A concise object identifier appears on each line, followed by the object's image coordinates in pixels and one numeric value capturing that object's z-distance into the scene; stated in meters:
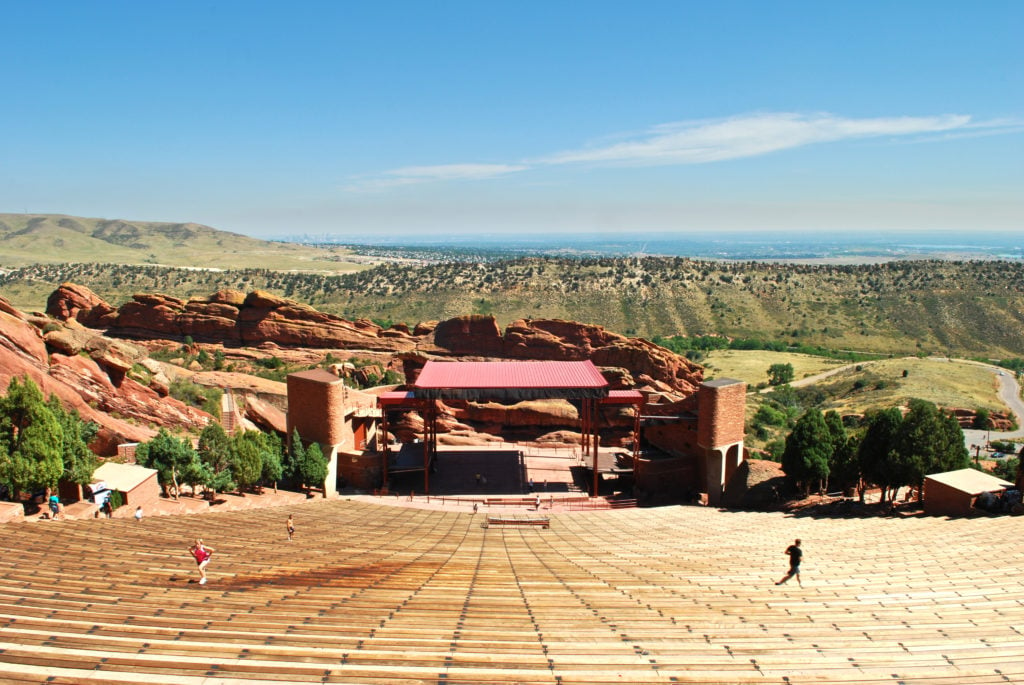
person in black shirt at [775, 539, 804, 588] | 14.05
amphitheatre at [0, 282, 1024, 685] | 8.31
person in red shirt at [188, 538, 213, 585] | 13.00
